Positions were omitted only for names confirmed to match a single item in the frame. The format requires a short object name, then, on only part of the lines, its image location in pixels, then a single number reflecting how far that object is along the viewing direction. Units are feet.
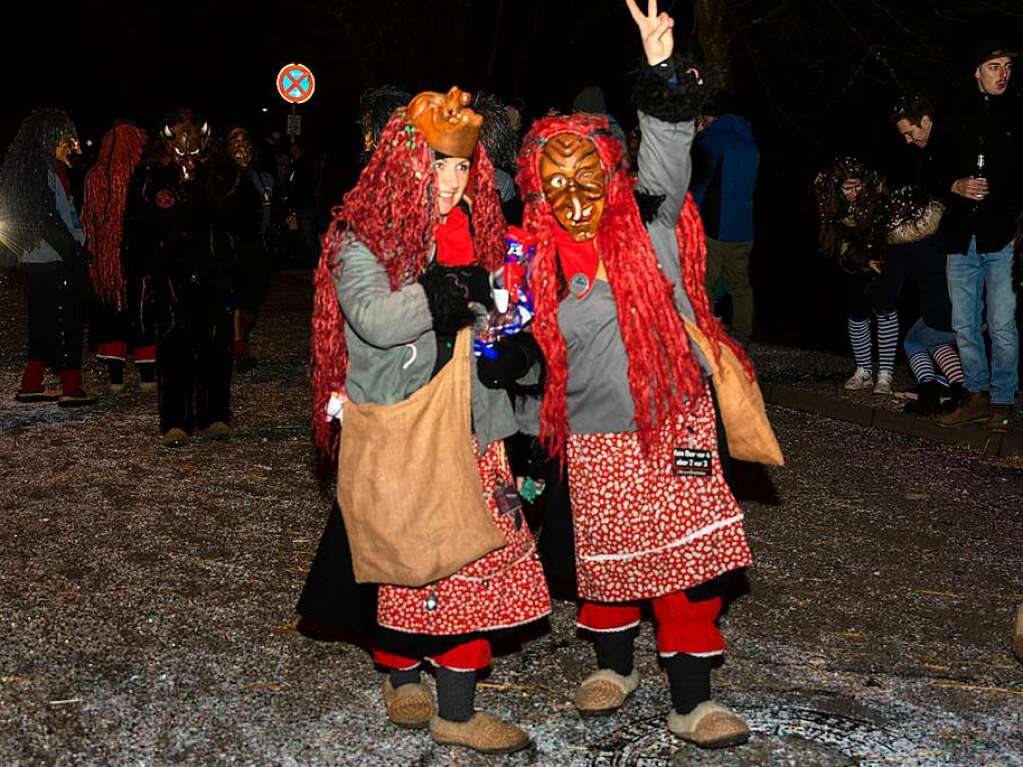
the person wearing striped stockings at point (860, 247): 30.73
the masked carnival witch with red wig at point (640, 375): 13.38
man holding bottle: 27.81
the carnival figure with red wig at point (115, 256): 29.45
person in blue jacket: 32.48
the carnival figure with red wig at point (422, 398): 12.90
